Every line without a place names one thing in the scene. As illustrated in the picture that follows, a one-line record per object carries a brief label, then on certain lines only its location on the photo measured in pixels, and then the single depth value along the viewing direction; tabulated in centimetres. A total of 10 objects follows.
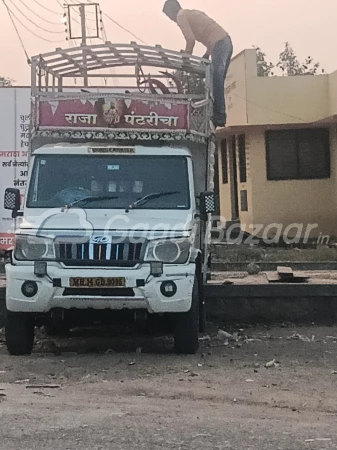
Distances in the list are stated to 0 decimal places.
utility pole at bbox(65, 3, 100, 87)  3194
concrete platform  1098
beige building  2306
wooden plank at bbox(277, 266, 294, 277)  1139
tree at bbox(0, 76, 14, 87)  5263
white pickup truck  861
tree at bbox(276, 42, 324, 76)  5506
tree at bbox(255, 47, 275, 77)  5111
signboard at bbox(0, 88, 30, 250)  1745
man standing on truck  1178
